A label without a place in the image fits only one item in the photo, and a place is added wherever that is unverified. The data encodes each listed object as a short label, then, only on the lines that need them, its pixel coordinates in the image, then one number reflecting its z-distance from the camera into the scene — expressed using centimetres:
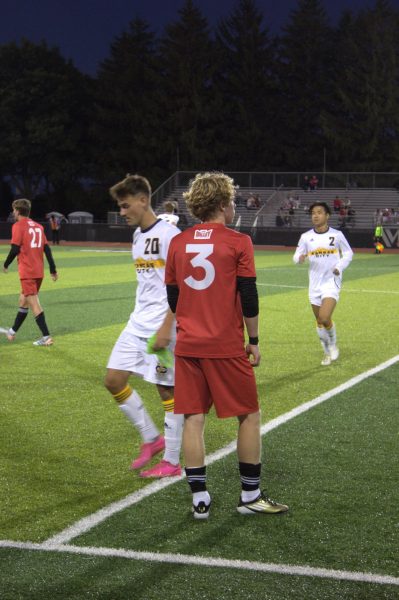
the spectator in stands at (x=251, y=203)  5025
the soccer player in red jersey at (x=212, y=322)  485
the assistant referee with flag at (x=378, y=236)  4069
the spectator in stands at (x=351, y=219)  4668
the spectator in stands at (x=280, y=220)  4791
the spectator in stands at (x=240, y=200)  5117
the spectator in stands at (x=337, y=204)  4806
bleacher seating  4794
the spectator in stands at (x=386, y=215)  4553
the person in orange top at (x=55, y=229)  4787
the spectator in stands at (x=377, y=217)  4571
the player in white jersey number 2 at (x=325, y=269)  1075
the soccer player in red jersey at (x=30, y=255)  1214
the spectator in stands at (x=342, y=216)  4684
